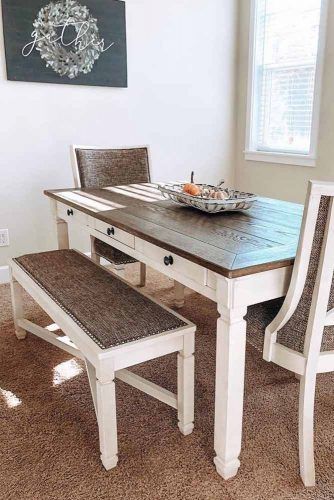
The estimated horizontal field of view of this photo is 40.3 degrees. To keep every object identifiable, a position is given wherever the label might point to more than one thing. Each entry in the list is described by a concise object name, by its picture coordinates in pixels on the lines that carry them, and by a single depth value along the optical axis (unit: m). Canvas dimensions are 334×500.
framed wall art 2.84
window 3.25
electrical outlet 3.10
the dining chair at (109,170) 2.64
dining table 1.29
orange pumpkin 1.96
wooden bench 1.43
